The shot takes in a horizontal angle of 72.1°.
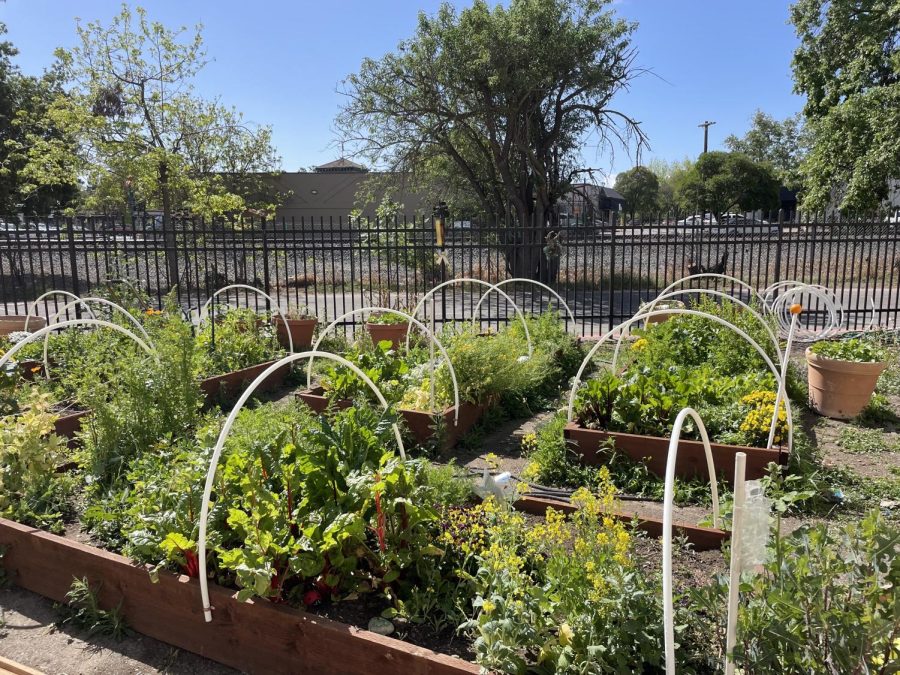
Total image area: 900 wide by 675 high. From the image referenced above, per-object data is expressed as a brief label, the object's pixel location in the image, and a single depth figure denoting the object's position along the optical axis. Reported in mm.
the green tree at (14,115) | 21547
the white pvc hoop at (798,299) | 7101
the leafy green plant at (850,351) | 5430
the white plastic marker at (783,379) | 3797
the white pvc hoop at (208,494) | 2383
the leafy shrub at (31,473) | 3436
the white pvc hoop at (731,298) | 4585
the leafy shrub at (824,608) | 1643
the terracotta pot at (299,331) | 8039
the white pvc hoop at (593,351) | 3755
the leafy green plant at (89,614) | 2852
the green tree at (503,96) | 14188
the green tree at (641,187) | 40094
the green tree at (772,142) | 50219
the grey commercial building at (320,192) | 40344
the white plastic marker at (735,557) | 1731
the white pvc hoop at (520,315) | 6152
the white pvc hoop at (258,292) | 7095
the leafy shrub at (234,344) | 6507
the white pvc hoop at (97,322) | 4200
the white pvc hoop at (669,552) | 1709
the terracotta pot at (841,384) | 5293
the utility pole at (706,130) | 52250
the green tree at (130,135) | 14594
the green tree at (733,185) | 32688
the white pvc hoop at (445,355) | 4527
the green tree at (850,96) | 15023
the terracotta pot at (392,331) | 7668
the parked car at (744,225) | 10669
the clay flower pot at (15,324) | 7648
